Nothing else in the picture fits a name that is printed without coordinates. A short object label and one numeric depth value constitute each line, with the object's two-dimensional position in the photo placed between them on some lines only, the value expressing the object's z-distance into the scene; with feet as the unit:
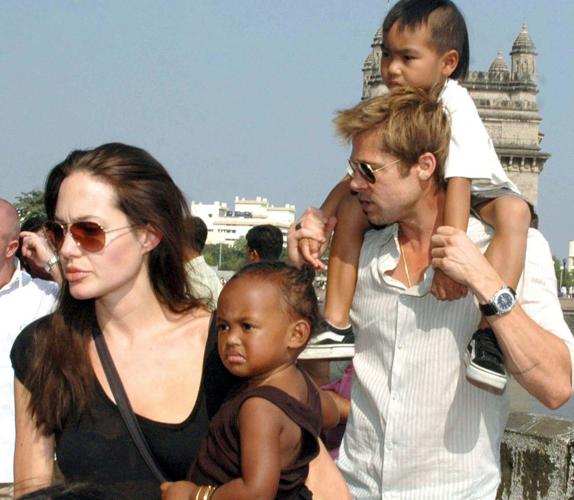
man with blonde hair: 11.14
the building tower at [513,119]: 225.56
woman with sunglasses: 9.99
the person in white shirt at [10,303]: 16.53
